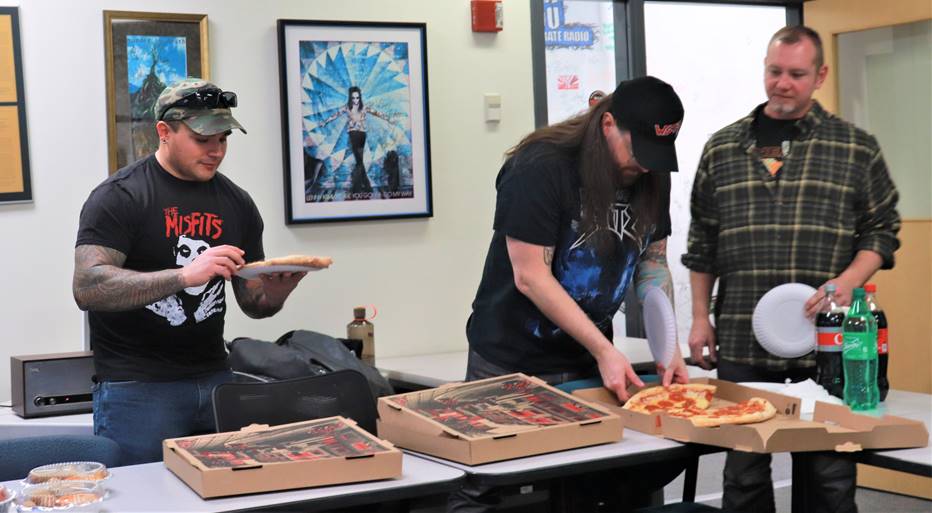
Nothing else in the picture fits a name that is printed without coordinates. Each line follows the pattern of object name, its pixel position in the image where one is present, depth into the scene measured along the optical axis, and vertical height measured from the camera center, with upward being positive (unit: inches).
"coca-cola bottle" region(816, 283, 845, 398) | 109.2 -12.4
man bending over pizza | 104.9 -0.3
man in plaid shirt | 125.7 +1.5
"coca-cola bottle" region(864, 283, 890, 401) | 107.0 -11.7
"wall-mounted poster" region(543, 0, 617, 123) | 188.9 +31.3
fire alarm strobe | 176.9 +35.6
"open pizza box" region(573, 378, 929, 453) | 90.4 -17.5
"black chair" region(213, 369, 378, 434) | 101.5 -15.0
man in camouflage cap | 112.0 -1.7
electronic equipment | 135.9 -16.2
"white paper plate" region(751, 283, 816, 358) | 119.5 -10.6
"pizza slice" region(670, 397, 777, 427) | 94.0 -16.5
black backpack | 141.7 -15.0
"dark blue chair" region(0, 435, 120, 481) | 95.8 -17.5
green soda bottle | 101.7 -12.9
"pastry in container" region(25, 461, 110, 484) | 82.7 -16.6
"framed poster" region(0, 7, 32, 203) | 145.9 +18.3
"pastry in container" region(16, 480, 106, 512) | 78.1 -17.4
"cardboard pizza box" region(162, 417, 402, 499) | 80.8 -16.2
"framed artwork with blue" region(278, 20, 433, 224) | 163.9 +18.5
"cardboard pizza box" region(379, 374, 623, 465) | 89.2 -15.7
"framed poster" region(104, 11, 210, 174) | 152.2 +25.0
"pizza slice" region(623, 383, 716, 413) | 102.5 -16.1
